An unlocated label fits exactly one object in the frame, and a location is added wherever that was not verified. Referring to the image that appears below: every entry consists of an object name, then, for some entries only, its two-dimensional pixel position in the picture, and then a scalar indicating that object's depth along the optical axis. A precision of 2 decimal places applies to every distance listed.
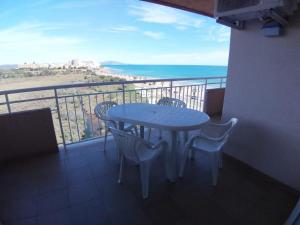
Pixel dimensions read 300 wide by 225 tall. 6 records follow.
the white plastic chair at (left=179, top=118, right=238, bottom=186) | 1.88
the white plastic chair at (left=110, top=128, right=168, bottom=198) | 1.61
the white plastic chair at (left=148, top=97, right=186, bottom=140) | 2.94
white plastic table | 1.77
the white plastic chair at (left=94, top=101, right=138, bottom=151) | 2.51
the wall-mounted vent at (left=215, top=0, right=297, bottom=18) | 1.38
